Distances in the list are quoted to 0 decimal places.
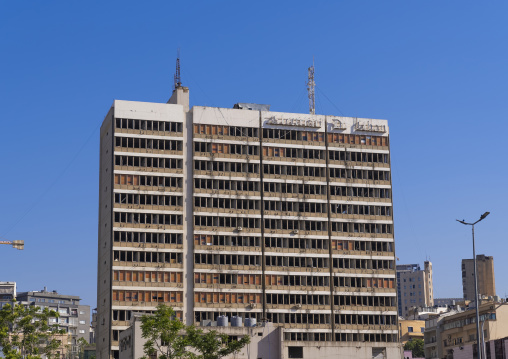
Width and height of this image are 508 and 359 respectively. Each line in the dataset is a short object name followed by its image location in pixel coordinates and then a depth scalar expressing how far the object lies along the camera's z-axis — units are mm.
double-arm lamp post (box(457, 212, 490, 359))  82075
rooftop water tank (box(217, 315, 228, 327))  123969
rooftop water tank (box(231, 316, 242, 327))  124188
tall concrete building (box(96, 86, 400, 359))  139750
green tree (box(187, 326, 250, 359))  101375
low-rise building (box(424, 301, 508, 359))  154750
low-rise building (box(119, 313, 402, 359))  112438
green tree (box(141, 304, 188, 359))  95750
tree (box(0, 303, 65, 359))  106500
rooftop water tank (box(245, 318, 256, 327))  123919
